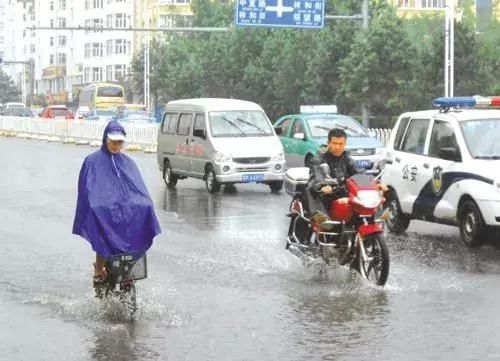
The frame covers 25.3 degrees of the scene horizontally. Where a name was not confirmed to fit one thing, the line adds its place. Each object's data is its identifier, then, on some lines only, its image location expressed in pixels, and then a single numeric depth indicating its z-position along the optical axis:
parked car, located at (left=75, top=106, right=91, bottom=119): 71.31
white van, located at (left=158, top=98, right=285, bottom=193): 22.58
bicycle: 8.74
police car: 13.18
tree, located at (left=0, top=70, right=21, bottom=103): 154.88
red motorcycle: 10.52
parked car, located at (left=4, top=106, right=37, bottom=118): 78.69
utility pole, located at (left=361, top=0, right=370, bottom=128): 47.49
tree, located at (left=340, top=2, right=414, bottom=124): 46.03
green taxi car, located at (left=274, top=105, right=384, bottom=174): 24.95
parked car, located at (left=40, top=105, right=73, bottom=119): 71.86
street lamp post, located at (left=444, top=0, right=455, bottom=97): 39.81
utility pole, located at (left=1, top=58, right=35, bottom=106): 143.36
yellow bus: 84.06
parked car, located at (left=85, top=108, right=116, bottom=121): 60.66
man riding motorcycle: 10.98
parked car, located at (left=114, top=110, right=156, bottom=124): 50.79
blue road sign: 40.72
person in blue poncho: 8.64
